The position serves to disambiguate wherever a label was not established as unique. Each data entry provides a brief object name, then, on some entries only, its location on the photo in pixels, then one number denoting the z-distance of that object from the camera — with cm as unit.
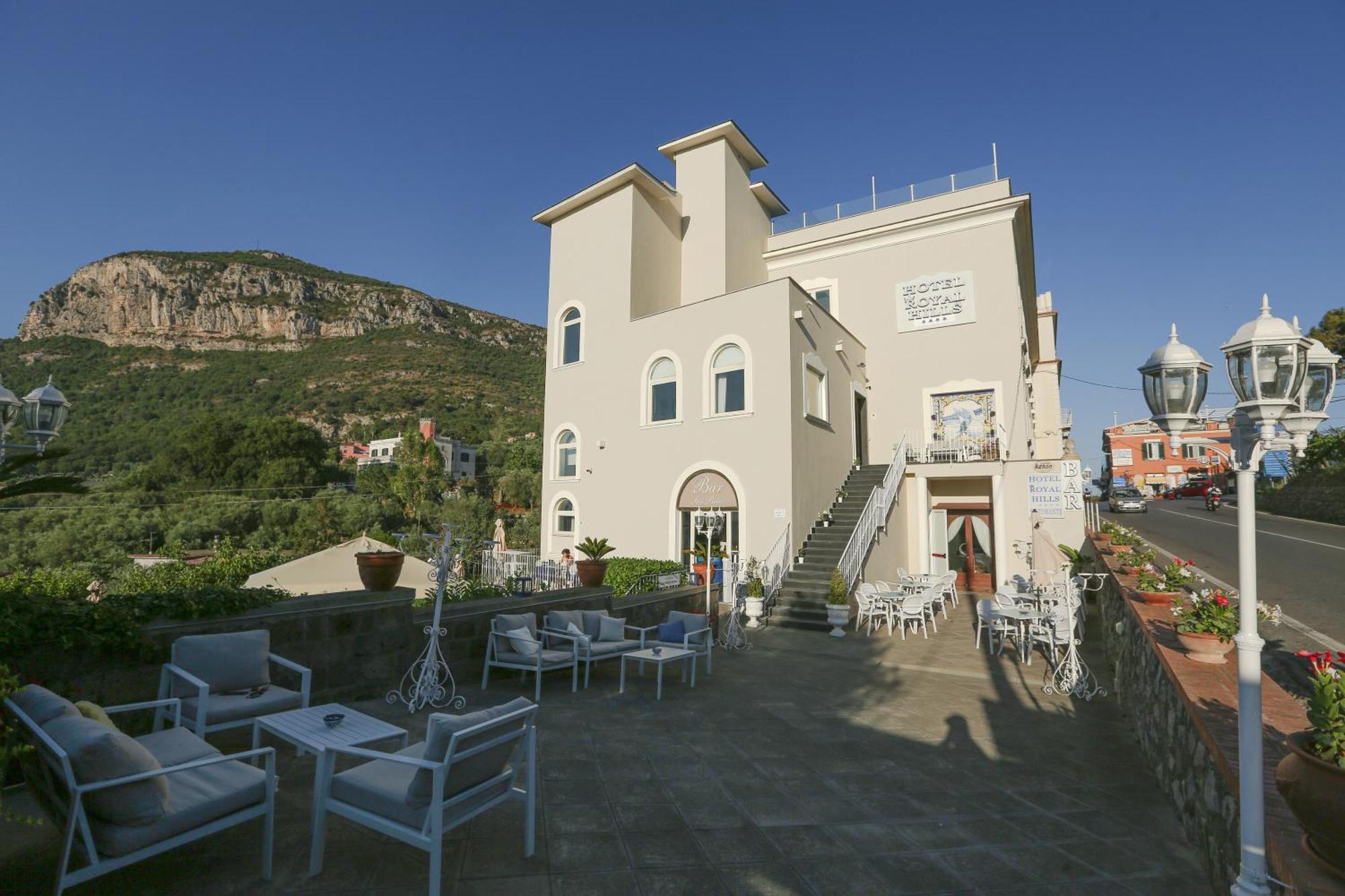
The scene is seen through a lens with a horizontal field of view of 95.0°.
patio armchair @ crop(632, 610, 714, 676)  661
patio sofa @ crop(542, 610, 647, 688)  602
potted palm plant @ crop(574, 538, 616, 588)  895
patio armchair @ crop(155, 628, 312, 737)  377
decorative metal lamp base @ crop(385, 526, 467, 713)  515
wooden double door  1526
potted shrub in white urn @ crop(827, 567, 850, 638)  981
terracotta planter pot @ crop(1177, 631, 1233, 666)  378
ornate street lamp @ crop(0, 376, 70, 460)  600
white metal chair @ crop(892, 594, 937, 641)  941
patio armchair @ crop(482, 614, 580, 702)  577
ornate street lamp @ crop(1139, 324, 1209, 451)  267
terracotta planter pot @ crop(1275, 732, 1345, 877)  184
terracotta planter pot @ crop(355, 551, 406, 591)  564
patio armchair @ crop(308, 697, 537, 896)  256
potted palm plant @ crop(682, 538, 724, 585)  1265
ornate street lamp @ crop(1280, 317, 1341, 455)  255
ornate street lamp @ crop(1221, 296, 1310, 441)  245
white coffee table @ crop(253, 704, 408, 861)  300
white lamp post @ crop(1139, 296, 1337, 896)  216
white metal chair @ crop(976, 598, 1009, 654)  819
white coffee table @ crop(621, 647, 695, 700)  579
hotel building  1310
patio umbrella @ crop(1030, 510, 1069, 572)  889
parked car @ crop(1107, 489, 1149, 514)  2650
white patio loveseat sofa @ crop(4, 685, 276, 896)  228
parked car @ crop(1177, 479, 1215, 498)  3597
